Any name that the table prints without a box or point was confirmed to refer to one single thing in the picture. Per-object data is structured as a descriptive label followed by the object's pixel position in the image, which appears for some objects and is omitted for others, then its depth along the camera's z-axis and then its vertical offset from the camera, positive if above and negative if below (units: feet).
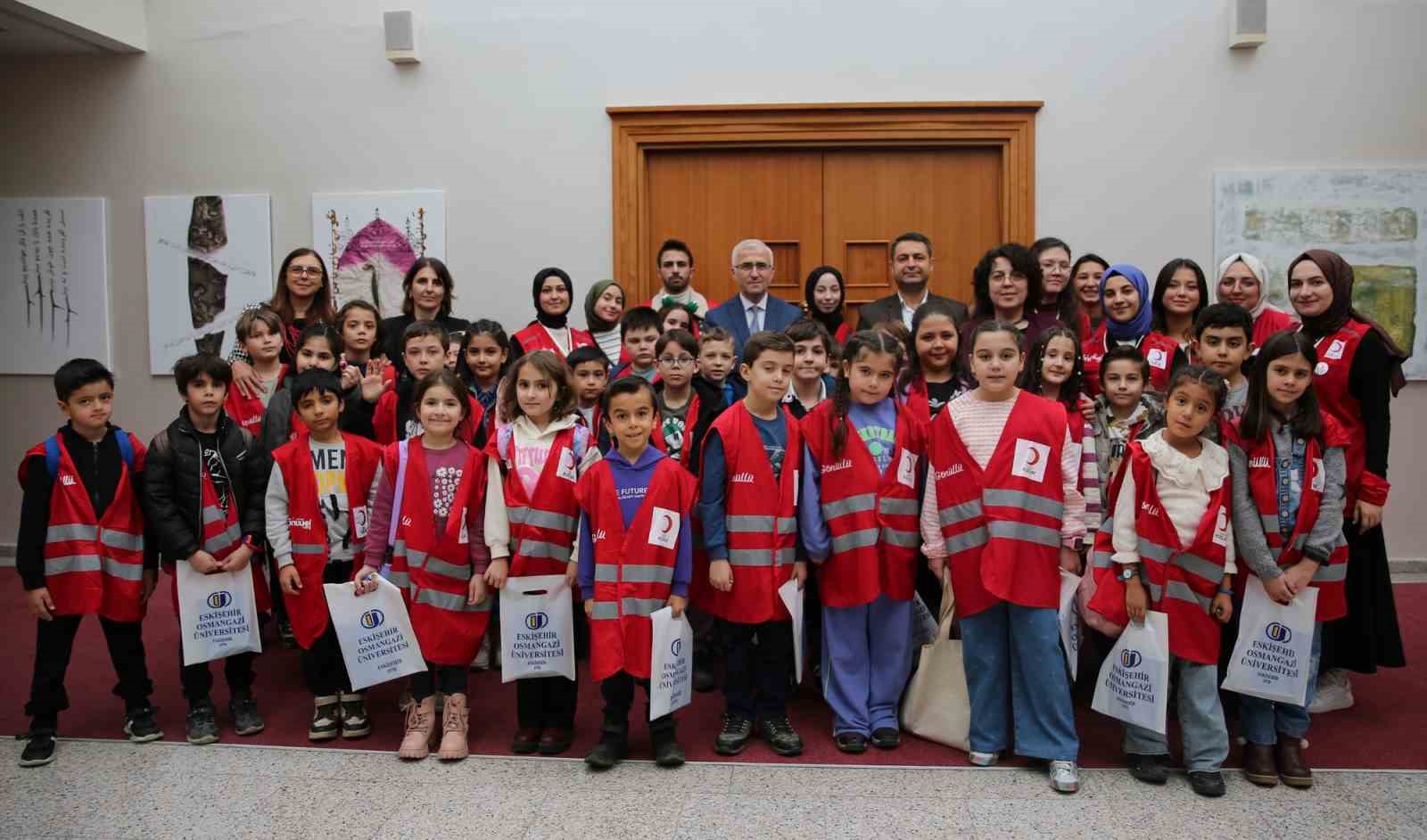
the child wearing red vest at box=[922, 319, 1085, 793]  9.71 -1.69
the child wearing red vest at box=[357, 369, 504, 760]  10.46 -1.74
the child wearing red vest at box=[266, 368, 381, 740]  10.82 -1.54
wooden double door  18.19 +3.27
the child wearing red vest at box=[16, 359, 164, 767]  10.50 -1.69
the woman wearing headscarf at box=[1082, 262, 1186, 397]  11.94 +0.67
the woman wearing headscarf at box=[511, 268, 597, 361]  14.64 +0.94
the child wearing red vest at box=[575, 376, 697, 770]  9.92 -1.72
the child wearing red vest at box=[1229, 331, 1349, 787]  9.56 -1.22
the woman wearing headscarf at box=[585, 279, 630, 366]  14.66 +1.05
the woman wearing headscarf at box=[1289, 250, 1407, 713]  10.83 -0.62
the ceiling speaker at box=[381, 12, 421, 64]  18.11 +6.61
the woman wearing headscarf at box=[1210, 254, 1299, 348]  12.32 +1.10
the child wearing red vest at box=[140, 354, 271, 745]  10.74 -1.17
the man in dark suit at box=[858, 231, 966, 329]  13.70 +1.36
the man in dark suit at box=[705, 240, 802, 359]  14.76 +1.19
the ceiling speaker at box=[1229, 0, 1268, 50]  17.11 +6.25
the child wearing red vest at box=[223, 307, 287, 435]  12.44 +0.33
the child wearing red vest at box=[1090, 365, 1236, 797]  9.45 -1.79
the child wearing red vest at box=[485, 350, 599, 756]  10.44 -1.23
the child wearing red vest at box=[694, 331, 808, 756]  10.26 -1.52
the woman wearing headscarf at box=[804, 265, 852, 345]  14.58 +1.24
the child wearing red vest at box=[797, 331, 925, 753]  10.42 -1.63
